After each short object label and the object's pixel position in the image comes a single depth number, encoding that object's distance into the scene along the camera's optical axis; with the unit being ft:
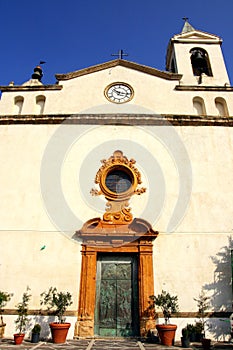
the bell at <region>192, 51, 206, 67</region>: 44.57
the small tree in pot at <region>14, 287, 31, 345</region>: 25.85
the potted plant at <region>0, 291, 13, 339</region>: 26.04
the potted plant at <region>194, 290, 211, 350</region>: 26.24
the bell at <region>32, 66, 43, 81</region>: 43.55
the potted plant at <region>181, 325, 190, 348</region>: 23.28
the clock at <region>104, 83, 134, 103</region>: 38.81
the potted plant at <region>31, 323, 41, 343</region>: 24.59
